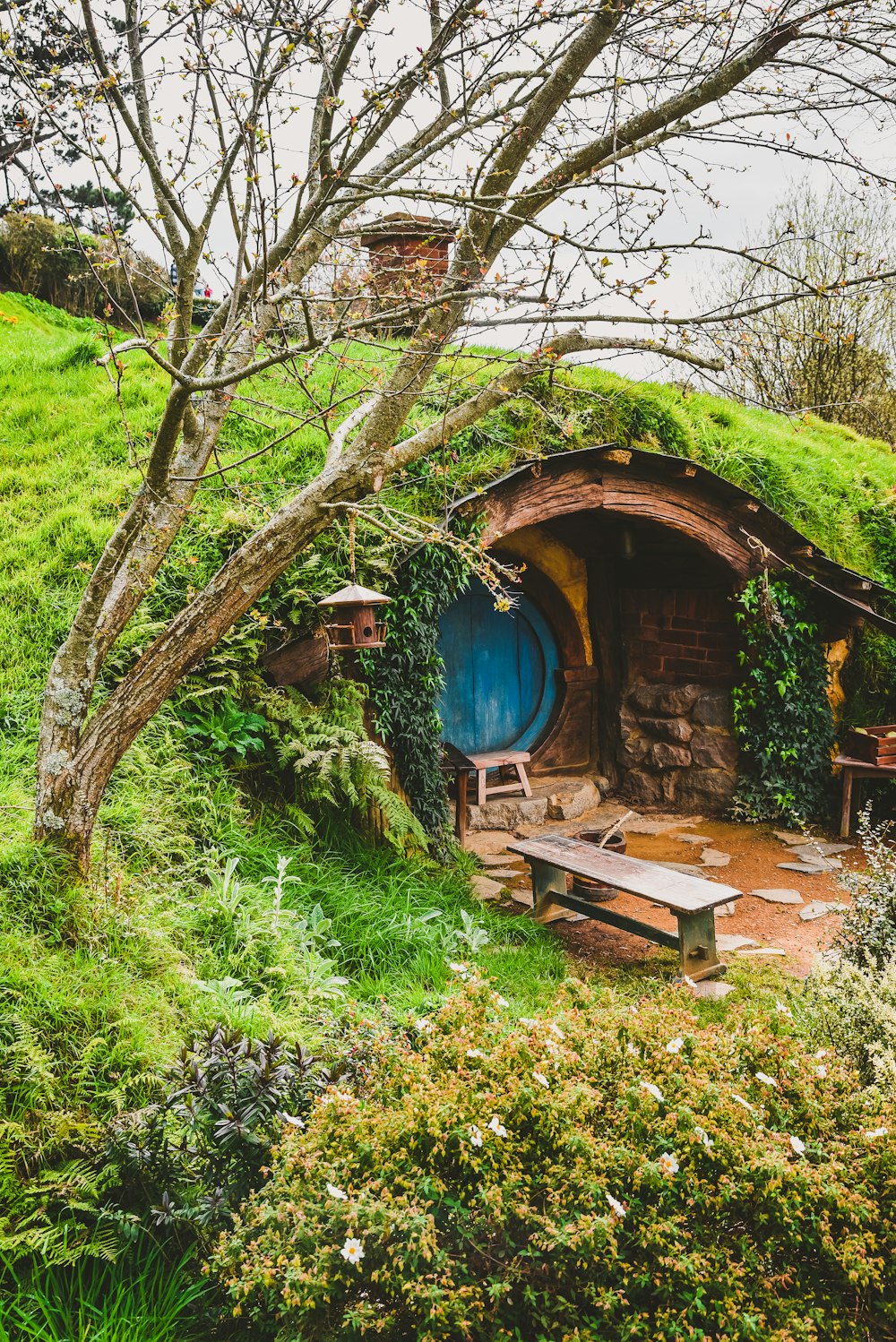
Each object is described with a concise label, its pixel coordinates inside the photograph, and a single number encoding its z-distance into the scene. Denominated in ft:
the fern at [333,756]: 16.63
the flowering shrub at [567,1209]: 5.95
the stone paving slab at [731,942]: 18.10
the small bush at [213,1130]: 7.70
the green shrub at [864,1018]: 9.30
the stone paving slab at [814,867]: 22.48
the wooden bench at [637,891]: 16.14
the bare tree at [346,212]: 10.17
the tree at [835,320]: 44.29
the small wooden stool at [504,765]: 26.27
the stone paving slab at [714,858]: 23.17
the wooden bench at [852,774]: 24.36
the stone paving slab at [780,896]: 20.65
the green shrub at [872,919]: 12.30
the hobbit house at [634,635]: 25.23
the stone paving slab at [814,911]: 19.60
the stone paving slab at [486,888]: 20.03
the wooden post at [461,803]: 22.98
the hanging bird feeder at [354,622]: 15.29
